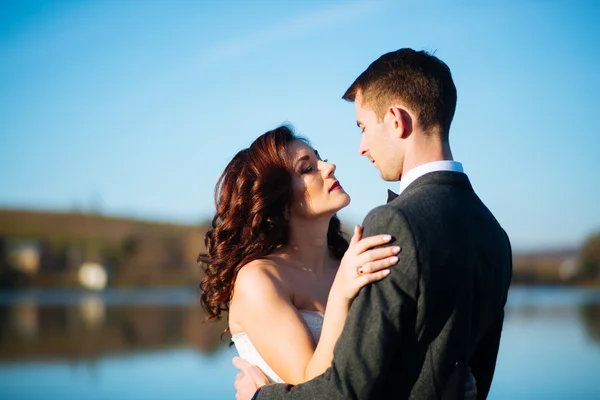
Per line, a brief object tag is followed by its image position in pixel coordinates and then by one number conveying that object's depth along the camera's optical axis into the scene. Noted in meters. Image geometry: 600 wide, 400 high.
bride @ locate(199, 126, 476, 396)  3.76
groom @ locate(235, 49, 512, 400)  2.60
